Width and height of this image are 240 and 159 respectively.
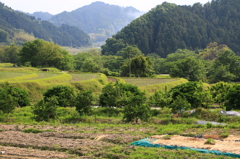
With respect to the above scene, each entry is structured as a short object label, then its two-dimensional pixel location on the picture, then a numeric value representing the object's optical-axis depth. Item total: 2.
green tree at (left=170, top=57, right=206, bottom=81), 89.31
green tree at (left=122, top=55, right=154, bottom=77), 86.19
